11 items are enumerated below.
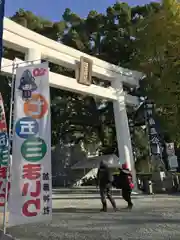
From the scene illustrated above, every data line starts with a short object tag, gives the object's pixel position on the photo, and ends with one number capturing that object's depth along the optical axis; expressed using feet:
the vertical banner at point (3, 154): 19.65
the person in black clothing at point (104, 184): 25.99
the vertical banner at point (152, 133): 50.16
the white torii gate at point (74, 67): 36.78
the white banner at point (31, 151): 16.19
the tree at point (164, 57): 40.78
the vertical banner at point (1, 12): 20.58
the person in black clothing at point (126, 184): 27.07
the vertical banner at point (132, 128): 76.57
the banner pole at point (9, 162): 16.48
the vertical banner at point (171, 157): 43.44
